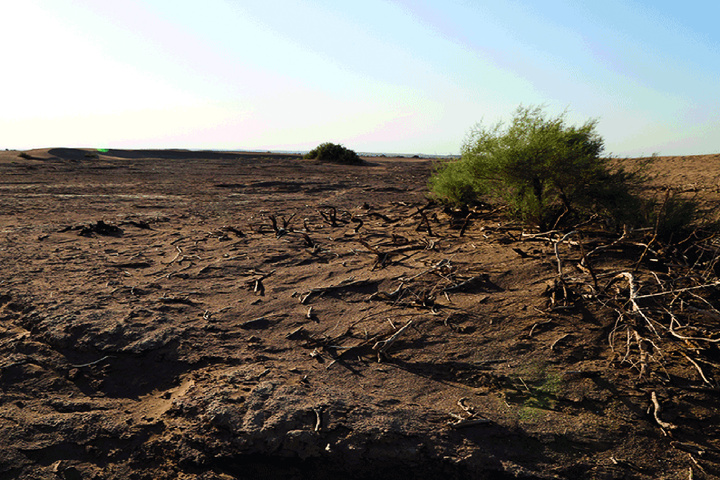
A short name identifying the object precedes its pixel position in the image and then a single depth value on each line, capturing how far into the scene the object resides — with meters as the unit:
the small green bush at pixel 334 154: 22.03
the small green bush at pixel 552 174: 4.63
